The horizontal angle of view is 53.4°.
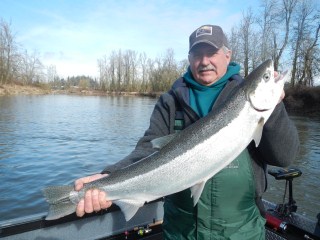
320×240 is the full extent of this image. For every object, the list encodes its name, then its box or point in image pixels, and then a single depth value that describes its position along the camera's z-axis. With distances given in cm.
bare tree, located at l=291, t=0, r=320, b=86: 3809
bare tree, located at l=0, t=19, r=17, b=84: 6569
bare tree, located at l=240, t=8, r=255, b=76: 4269
